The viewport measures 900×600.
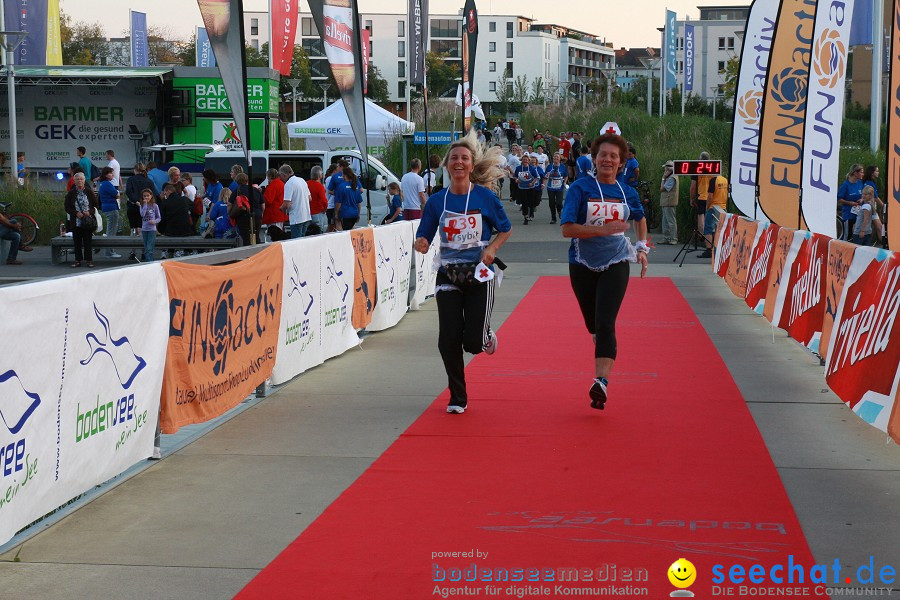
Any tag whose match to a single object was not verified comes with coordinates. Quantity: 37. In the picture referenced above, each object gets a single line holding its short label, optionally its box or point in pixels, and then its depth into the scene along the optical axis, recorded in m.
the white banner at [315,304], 9.46
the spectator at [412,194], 25.08
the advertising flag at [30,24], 39.38
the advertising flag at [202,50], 49.62
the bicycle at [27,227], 26.15
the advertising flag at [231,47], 10.48
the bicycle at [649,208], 30.58
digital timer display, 23.62
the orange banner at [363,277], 11.77
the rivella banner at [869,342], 6.69
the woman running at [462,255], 8.31
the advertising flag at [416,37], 30.28
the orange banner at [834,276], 8.92
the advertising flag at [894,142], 9.35
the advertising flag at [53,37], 43.09
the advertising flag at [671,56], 62.15
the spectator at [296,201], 21.83
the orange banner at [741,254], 15.73
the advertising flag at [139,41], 55.75
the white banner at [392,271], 12.99
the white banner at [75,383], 5.07
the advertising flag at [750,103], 19.39
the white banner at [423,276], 15.62
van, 26.64
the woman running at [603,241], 8.31
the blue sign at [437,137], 32.74
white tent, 34.53
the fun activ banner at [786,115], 16.28
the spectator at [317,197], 23.95
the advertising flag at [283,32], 36.62
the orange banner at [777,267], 12.59
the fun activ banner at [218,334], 7.07
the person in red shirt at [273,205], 21.78
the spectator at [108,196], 24.95
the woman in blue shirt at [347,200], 23.72
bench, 22.41
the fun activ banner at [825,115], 13.68
